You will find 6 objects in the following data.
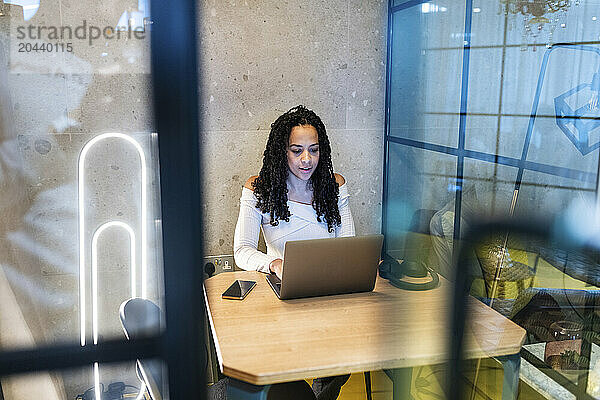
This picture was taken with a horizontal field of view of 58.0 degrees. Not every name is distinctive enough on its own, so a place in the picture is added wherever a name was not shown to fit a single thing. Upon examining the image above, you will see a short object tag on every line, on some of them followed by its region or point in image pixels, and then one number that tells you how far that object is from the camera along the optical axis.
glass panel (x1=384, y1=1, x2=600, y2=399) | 0.77
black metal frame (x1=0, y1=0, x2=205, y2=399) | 0.33
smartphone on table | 1.79
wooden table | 1.38
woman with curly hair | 2.21
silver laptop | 1.66
